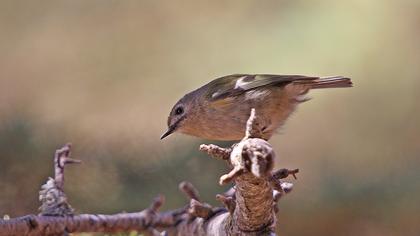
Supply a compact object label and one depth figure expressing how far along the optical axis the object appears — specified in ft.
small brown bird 10.38
